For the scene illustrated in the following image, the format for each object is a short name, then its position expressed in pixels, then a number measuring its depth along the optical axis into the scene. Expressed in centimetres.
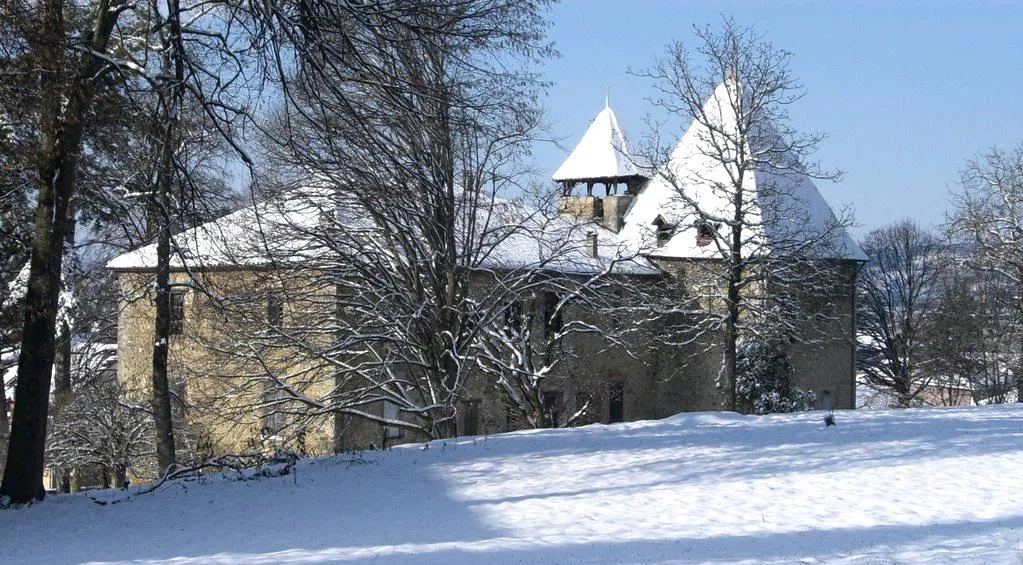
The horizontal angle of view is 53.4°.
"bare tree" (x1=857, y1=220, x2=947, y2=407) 4947
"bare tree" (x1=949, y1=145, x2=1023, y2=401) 3622
